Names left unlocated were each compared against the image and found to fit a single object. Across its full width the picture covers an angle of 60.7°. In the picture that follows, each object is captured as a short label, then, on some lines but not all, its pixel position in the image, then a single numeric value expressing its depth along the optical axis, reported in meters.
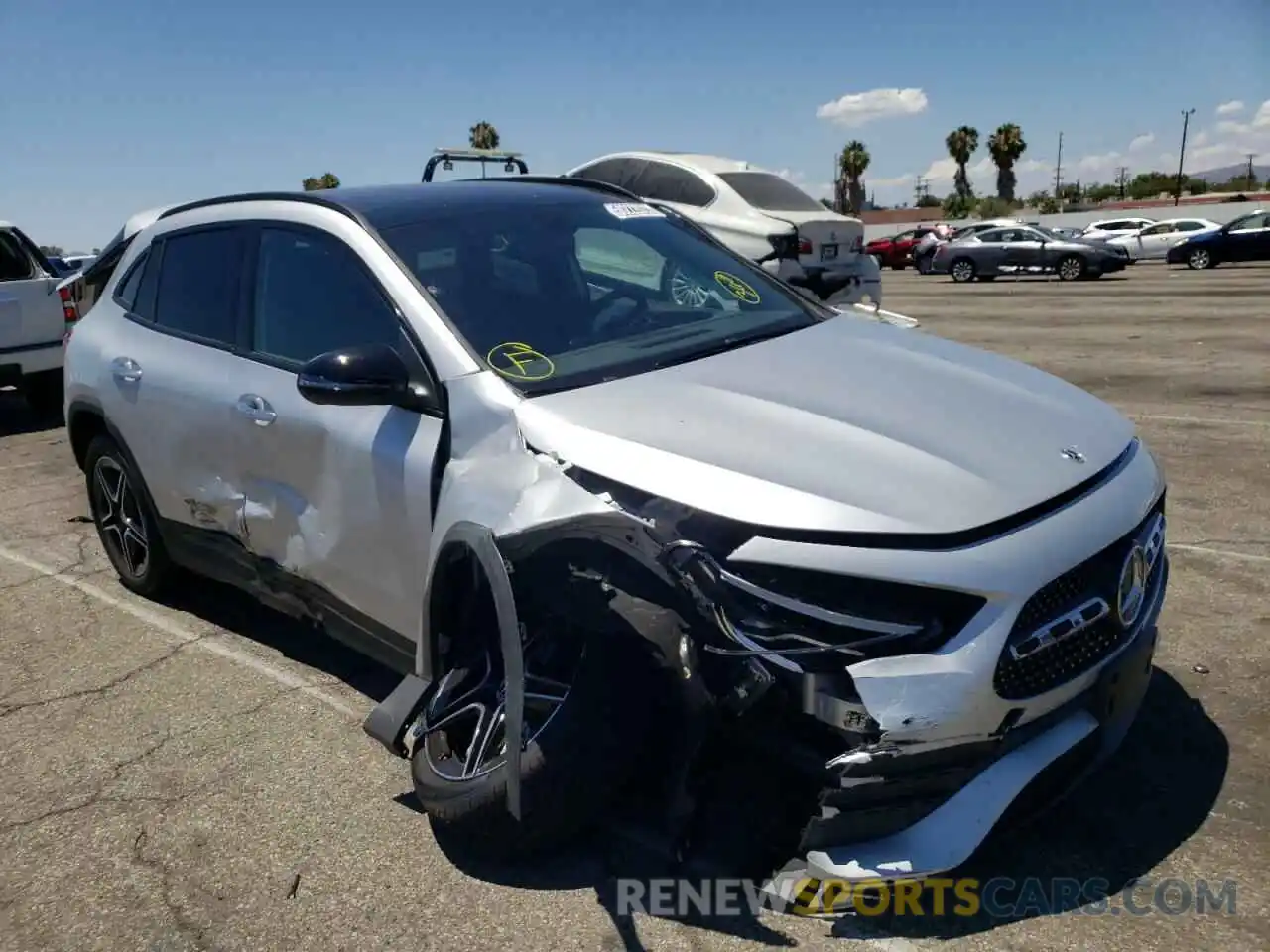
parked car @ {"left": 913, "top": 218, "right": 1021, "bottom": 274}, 31.76
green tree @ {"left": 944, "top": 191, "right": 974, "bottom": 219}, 66.25
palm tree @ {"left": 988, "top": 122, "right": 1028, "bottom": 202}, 74.62
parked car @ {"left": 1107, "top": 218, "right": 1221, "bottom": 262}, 30.27
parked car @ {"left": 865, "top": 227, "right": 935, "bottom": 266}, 35.75
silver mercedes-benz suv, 2.40
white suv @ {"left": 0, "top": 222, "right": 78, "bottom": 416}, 9.91
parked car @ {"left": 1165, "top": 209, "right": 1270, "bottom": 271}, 26.84
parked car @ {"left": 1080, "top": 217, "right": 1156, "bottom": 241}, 32.00
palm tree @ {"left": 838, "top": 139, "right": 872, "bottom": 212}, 76.25
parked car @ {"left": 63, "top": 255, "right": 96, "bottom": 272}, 24.69
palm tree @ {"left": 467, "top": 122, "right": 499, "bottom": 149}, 65.19
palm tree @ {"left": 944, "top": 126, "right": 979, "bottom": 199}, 79.50
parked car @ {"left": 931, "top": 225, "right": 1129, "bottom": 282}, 24.77
